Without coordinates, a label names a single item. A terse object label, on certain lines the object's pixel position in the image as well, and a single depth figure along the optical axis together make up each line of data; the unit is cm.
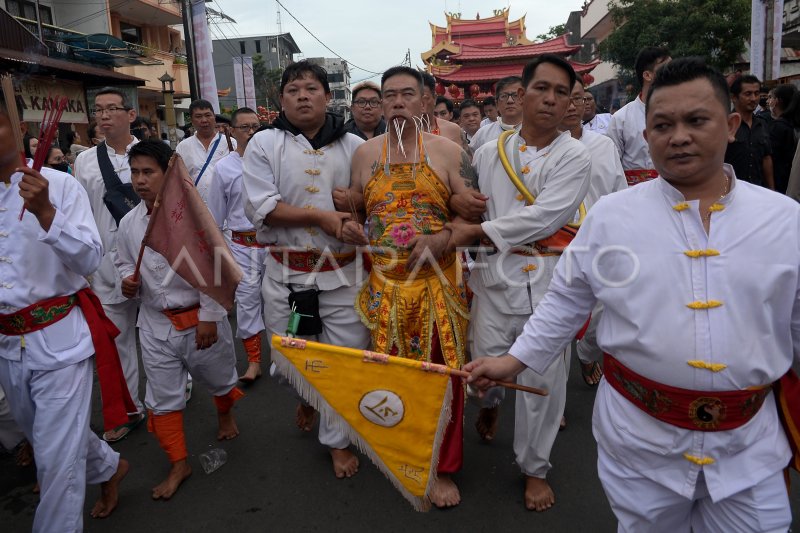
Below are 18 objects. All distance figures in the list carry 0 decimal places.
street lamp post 1393
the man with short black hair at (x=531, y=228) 283
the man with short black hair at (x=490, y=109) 982
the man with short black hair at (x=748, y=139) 539
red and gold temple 2873
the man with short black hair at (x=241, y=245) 488
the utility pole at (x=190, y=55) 1278
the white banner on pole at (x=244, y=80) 1734
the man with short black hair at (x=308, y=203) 327
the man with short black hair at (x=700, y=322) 157
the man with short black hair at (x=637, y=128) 481
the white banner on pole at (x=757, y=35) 1008
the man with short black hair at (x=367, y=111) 556
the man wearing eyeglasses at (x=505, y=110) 545
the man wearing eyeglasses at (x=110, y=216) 391
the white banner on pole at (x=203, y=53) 1154
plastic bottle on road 340
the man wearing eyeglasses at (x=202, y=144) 564
